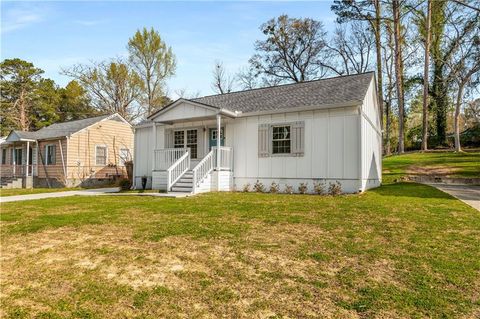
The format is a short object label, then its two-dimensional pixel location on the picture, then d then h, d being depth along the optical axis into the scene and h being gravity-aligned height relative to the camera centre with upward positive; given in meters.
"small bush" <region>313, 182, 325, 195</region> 10.89 -0.92
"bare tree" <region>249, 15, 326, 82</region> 30.45 +11.19
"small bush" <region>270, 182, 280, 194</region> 11.73 -0.98
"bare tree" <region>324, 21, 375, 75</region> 30.12 +10.81
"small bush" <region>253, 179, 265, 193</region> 12.09 -0.97
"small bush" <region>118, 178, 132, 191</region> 15.11 -1.07
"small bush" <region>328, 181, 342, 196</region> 10.56 -0.93
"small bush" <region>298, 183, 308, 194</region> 11.19 -0.94
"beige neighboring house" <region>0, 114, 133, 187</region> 19.56 +0.64
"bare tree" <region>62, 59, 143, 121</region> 30.28 +7.66
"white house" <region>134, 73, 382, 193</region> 10.80 +0.90
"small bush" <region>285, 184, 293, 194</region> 11.44 -1.00
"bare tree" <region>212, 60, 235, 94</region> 33.25 +8.70
